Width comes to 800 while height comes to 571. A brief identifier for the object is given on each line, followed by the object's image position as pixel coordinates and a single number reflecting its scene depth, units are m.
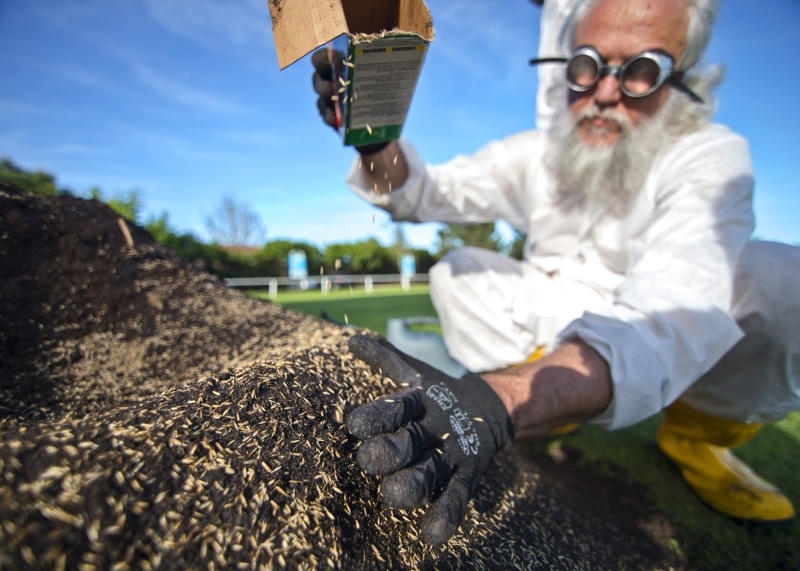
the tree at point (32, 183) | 6.42
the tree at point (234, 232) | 33.42
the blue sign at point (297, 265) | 23.08
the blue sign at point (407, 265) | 26.81
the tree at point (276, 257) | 23.58
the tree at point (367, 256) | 26.31
